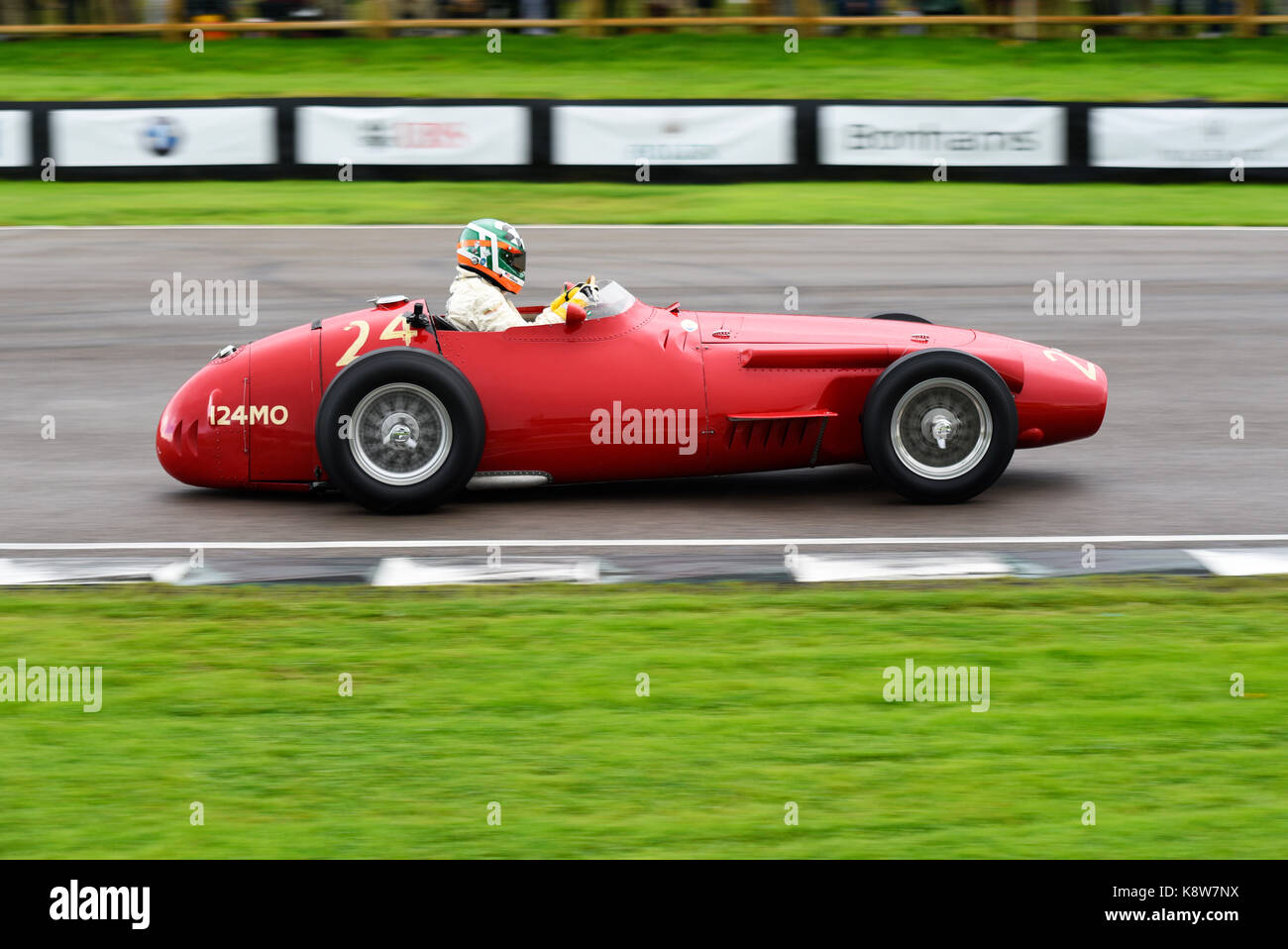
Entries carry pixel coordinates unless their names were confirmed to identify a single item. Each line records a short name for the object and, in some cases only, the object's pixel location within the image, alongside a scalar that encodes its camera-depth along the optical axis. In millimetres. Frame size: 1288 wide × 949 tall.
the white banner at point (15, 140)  20219
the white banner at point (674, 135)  20328
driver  8617
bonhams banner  20141
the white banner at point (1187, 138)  20047
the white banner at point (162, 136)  20422
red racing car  8430
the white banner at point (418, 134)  20453
